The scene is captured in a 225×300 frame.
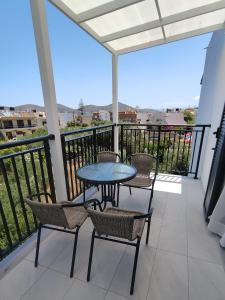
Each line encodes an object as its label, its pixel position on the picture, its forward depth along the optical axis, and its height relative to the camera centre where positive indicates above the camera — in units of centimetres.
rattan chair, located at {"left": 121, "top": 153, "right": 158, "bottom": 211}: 231 -90
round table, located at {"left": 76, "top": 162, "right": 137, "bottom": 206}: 165 -74
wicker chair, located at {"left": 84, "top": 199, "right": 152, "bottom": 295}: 105 -85
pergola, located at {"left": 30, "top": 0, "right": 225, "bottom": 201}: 159 +115
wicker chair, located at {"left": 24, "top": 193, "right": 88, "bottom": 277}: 119 -91
